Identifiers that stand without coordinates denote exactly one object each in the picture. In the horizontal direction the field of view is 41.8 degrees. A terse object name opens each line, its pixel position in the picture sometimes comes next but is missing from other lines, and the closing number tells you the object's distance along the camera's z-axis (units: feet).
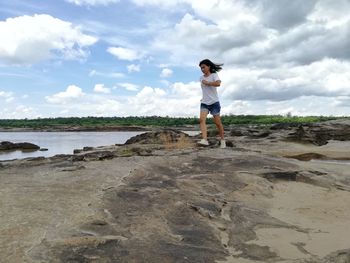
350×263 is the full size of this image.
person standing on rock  32.25
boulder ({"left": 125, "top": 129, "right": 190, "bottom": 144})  37.47
